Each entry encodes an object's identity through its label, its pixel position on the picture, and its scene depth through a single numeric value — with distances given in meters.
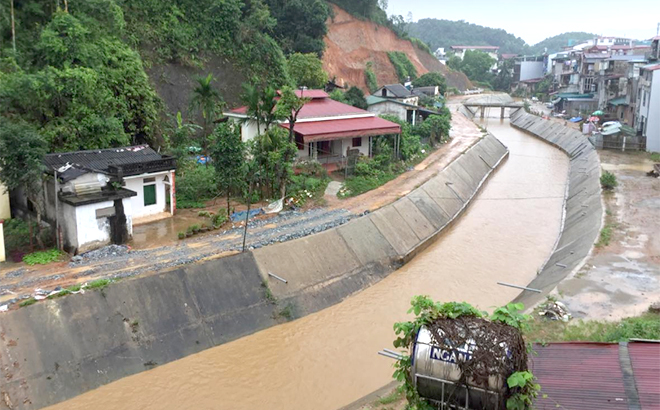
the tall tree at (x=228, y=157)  26.30
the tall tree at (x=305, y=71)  51.34
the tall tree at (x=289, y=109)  28.95
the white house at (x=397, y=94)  58.44
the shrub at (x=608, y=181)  34.12
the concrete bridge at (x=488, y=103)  78.38
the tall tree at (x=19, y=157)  20.30
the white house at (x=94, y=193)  21.20
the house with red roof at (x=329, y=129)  34.91
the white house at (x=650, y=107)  44.16
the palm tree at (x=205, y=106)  33.03
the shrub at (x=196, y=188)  28.61
